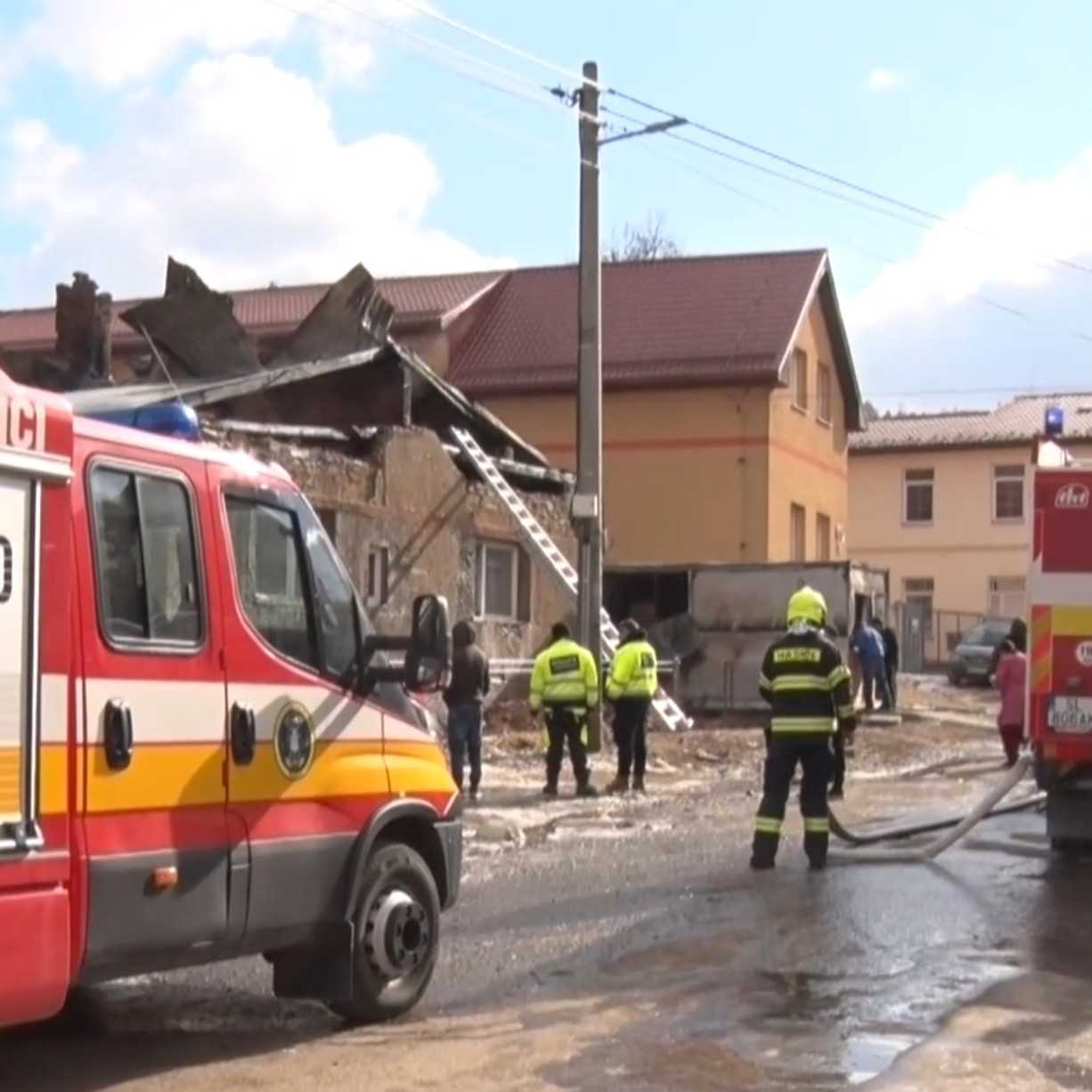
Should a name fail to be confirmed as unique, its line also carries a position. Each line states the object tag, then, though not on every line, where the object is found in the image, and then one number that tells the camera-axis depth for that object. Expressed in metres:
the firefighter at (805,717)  12.61
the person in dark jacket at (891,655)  29.94
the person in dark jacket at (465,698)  17.31
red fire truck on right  12.97
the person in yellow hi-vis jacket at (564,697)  17.94
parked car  39.50
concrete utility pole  20.67
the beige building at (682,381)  36.28
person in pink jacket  20.03
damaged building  22.72
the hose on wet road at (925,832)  13.44
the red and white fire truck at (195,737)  6.20
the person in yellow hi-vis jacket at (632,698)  18.42
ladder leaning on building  24.91
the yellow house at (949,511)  52.44
